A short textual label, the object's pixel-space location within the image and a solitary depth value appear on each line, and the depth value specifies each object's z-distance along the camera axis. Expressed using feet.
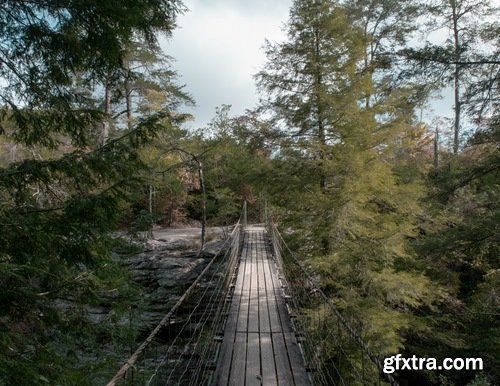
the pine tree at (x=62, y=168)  7.72
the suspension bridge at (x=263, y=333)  10.70
